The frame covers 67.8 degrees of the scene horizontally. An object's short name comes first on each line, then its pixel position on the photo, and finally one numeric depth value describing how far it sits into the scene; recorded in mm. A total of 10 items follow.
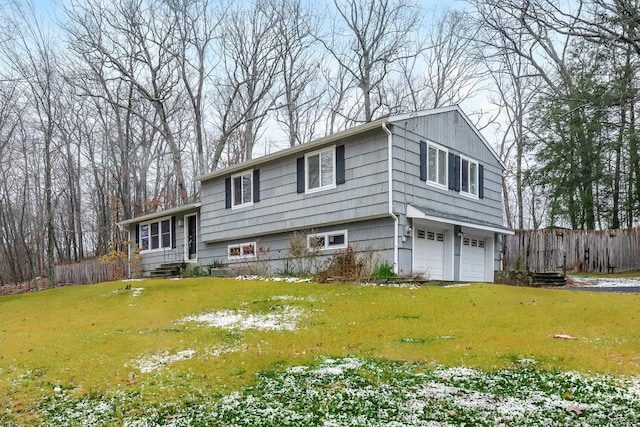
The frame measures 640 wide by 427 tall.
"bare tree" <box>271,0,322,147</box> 24000
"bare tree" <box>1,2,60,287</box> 14594
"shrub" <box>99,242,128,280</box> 21688
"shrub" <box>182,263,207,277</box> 17141
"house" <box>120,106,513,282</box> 12180
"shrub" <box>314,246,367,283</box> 11203
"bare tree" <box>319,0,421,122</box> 22781
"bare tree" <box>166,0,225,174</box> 22625
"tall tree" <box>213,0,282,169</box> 24016
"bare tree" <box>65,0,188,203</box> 21359
